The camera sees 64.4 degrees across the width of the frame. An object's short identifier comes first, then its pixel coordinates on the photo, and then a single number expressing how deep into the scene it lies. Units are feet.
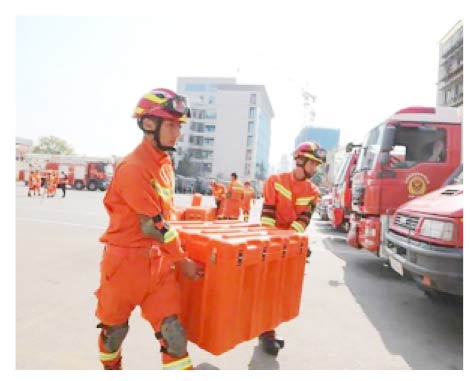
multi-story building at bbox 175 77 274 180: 241.55
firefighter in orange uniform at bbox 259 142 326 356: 11.80
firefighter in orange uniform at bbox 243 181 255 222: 35.72
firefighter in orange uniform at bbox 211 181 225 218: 34.68
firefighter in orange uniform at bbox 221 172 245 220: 33.71
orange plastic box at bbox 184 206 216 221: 21.78
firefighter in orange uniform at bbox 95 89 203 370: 6.82
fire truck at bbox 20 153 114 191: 116.16
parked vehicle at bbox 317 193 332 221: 50.18
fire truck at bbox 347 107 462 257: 19.57
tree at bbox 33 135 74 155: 264.31
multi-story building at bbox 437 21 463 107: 155.84
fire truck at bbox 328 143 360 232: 31.18
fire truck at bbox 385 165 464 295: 11.38
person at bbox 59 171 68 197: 73.61
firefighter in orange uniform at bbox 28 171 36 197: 70.79
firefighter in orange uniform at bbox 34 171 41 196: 71.05
